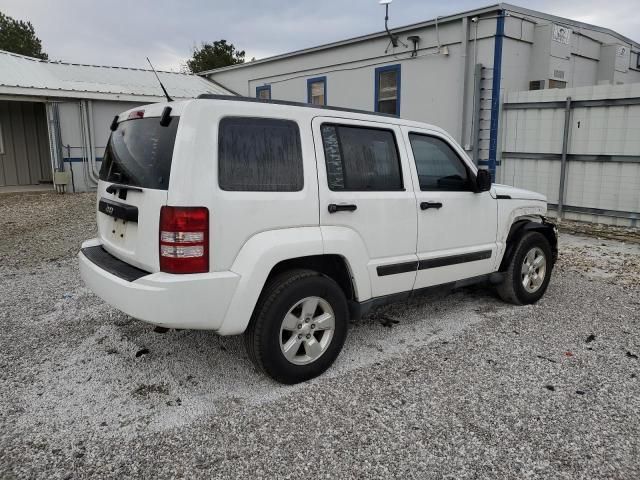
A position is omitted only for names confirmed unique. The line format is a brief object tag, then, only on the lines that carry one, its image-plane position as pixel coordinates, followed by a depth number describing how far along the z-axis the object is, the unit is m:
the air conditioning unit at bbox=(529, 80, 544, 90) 10.77
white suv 2.90
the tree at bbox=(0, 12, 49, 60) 35.69
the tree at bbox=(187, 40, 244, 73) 34.44
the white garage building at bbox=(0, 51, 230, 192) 13.49
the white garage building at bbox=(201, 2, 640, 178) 10.45
